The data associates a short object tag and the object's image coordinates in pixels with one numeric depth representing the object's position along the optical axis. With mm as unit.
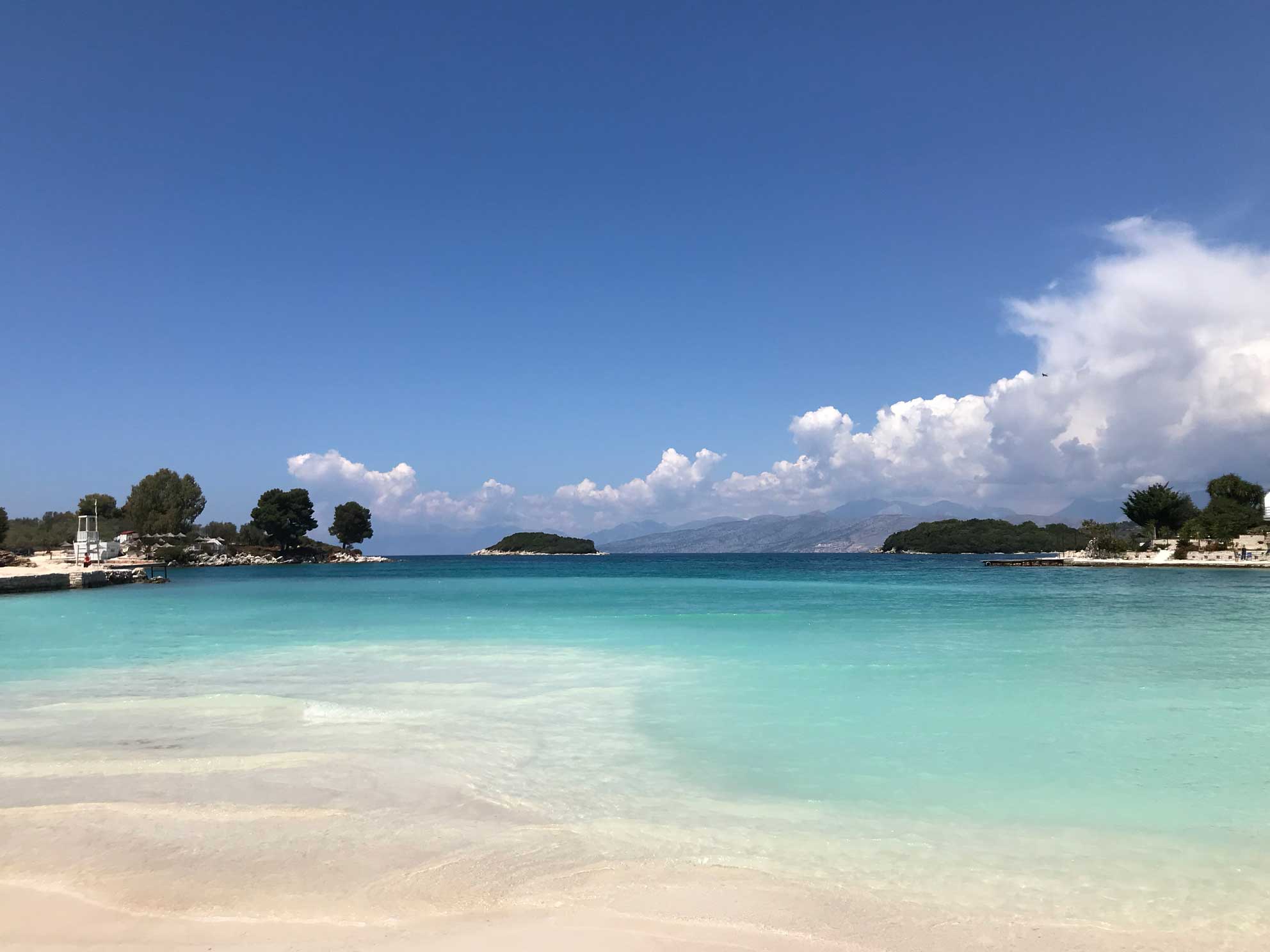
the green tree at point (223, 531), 115812
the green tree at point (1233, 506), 84081
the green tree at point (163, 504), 98250
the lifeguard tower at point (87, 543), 70875
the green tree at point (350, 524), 128875
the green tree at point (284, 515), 111500
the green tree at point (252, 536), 114875
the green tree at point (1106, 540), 88625
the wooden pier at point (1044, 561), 90562
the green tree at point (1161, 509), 92688
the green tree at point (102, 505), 100188
